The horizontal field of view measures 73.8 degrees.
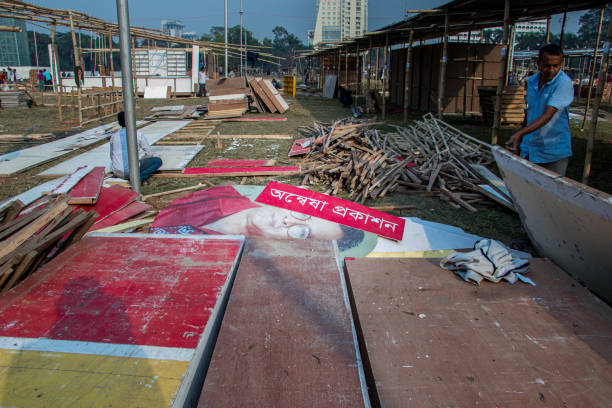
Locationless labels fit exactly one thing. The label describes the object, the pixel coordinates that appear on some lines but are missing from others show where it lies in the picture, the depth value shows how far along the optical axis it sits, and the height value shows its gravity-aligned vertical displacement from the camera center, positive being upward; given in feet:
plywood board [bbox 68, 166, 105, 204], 17.39 -3.96
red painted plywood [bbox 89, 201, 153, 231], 16.54 -4.83
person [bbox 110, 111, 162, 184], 24.00 -3.22
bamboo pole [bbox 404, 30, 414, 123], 49.96 +1.84
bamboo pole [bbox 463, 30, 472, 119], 55.93 +4.68
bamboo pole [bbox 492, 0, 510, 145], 27.85 +2.42
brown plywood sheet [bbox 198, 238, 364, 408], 6.15 -4.17
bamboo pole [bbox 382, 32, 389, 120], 56.24 +4.99
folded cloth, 9.47 -3.68
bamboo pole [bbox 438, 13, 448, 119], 45.12 +2.90
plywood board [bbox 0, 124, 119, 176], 28.09 -4.20
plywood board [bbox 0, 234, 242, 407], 6.10 -4.09
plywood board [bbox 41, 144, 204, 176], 27.43 -4.28
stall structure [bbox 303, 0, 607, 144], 36.50 +7.51
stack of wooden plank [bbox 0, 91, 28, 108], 67.45 -0.22
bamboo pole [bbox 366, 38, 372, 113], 64.75 +0.52
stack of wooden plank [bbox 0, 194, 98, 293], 9.25 -3.48
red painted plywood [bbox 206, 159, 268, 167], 29.45 -4.38
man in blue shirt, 13.24 -0.32
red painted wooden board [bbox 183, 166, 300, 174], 26.94 -4.43
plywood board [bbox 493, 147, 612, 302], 8.78 -2.69
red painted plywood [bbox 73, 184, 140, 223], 17.59 -4.43
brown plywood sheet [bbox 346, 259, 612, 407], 6.25 -4.15
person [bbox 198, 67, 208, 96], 94.63 +4.38
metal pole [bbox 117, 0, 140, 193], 18.17 +0.44
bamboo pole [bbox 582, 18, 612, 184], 21.91 +0.62
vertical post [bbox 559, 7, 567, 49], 37.40 +7.72
